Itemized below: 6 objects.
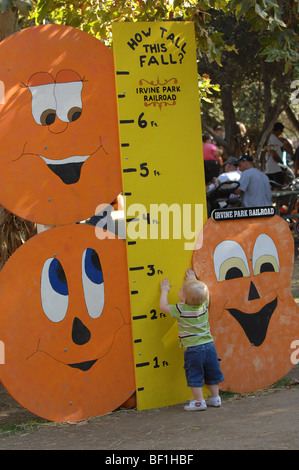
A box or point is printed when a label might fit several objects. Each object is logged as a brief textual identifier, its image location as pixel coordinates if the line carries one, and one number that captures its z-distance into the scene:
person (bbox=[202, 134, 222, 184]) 11.38
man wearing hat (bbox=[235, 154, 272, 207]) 9.88
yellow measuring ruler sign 4.65
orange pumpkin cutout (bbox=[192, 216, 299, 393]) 4.91
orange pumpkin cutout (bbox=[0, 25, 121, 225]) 4.30
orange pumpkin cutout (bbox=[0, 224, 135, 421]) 4.26
